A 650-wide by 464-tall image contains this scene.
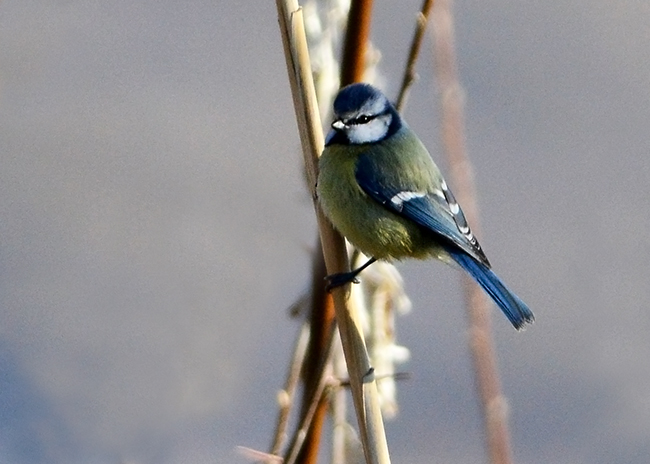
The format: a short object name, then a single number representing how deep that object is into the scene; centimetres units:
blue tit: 394
